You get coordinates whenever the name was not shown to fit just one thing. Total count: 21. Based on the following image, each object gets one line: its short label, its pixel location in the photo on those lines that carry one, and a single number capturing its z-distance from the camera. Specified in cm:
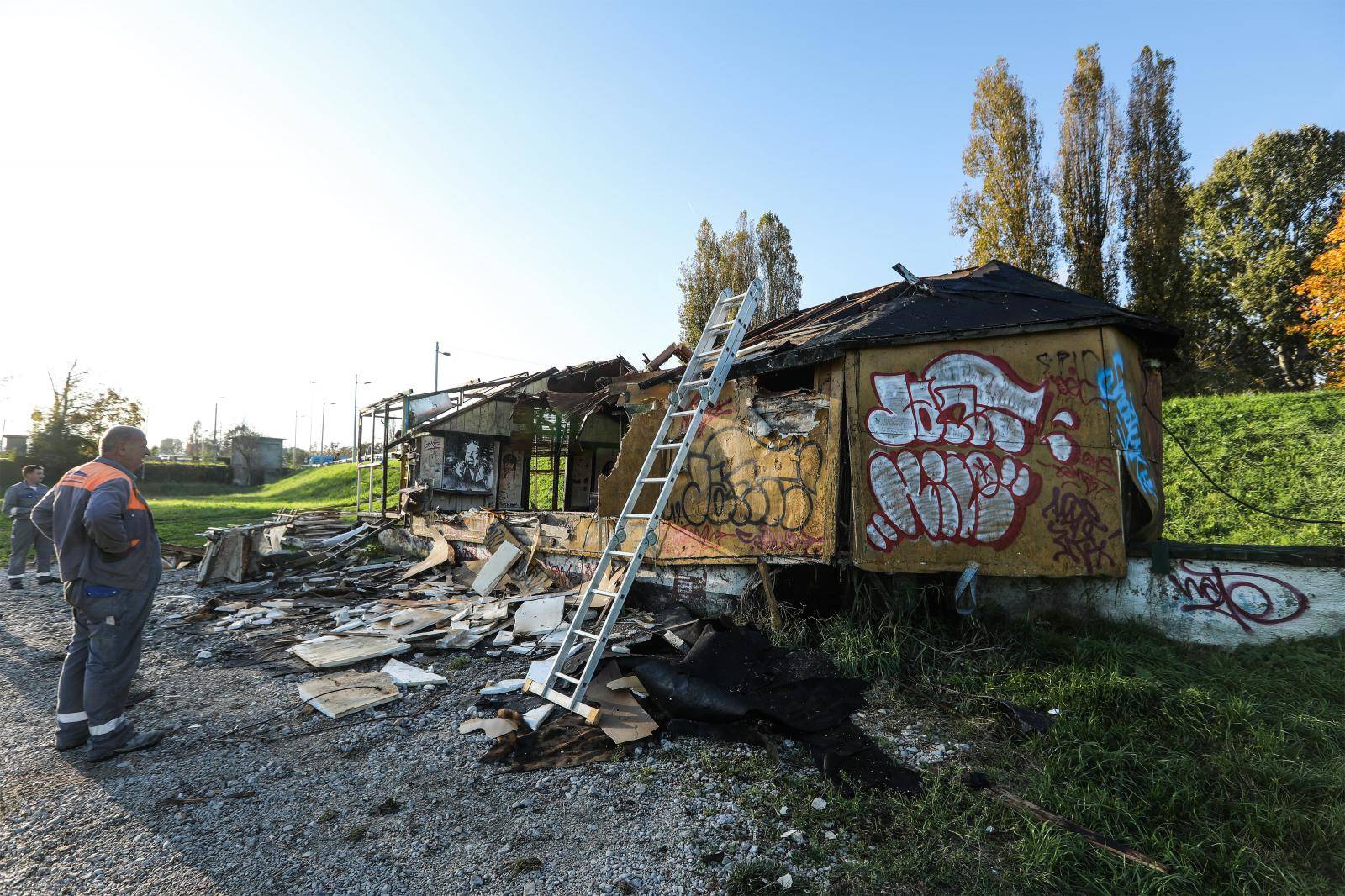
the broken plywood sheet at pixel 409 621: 695
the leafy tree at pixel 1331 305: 1495
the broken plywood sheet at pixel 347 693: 480
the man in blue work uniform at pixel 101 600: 411
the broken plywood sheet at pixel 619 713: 414
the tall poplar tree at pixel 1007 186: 1941
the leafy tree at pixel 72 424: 3047
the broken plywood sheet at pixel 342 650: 588
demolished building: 521
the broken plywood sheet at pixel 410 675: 533
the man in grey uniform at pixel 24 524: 1007
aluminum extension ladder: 449
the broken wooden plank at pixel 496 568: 876
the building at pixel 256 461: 4019
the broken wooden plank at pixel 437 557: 1028
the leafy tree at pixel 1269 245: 1997
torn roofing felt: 367
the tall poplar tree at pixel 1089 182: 1903
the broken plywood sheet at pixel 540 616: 669
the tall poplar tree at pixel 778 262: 2970
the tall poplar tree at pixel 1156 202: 1842
